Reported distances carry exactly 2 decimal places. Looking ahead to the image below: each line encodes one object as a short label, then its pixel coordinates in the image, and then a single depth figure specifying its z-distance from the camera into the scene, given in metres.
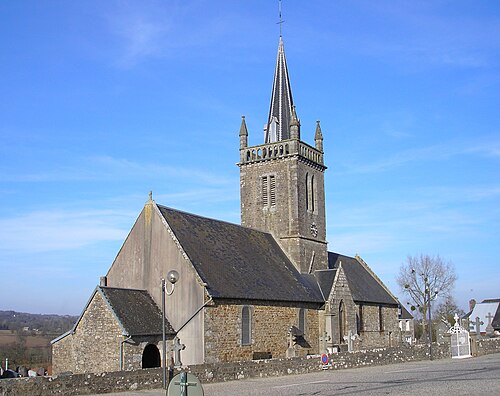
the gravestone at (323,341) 38.69
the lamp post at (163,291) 19.95
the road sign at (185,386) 9.51
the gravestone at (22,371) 30.14
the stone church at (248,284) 28.64
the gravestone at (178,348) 23.94
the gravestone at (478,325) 47.14
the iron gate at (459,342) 38.88
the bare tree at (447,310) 80.74
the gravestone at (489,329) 59.17
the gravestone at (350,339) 40.92
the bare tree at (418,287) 70.69
